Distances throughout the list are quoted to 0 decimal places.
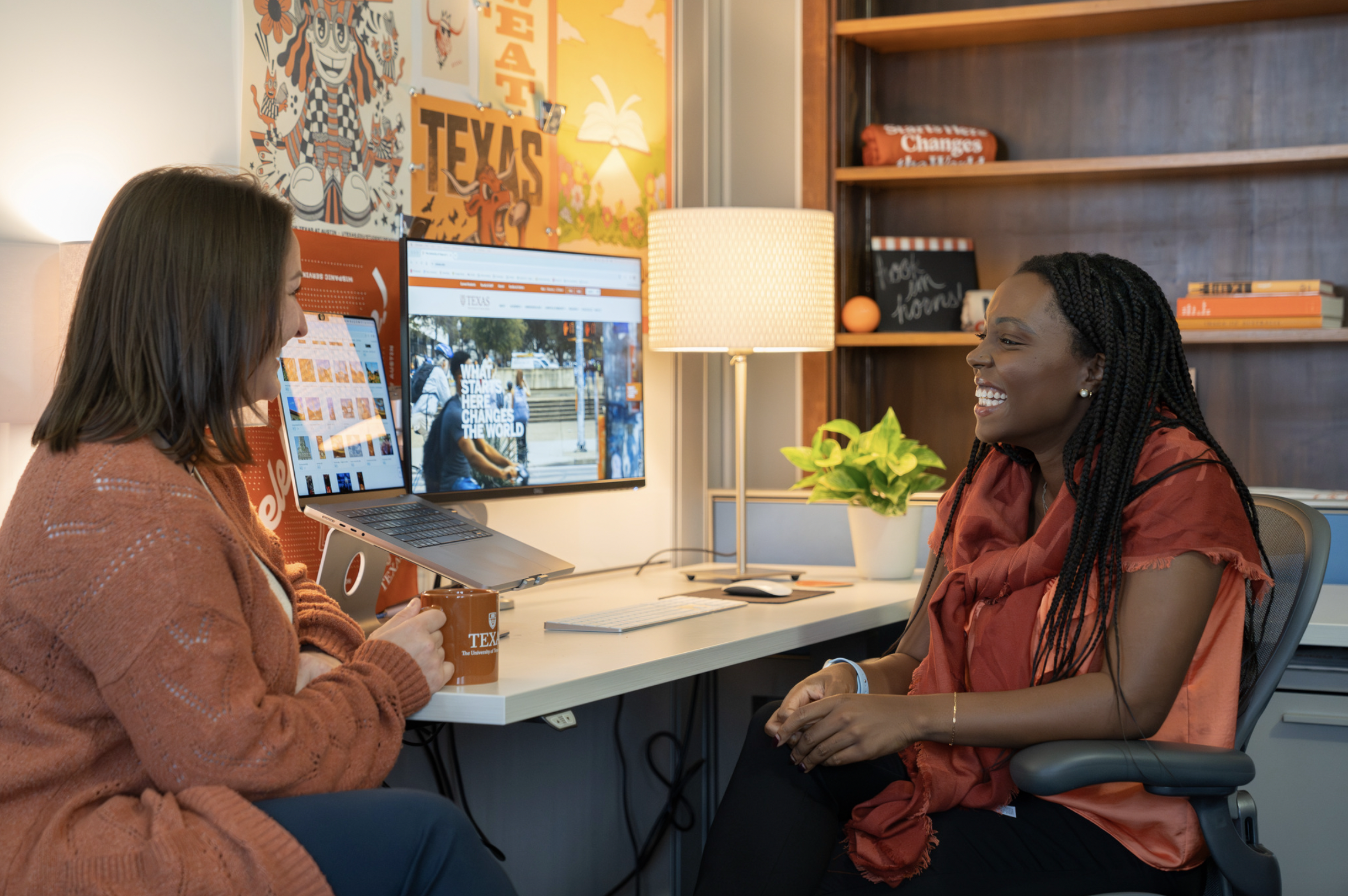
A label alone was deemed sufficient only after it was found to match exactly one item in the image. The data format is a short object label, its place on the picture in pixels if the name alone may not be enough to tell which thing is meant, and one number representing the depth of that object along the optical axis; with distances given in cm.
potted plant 232
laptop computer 164
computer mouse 209
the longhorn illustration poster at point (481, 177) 212
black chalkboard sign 285
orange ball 282
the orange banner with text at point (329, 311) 179
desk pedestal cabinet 188
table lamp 233
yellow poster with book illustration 245
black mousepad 208
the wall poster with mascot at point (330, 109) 183
